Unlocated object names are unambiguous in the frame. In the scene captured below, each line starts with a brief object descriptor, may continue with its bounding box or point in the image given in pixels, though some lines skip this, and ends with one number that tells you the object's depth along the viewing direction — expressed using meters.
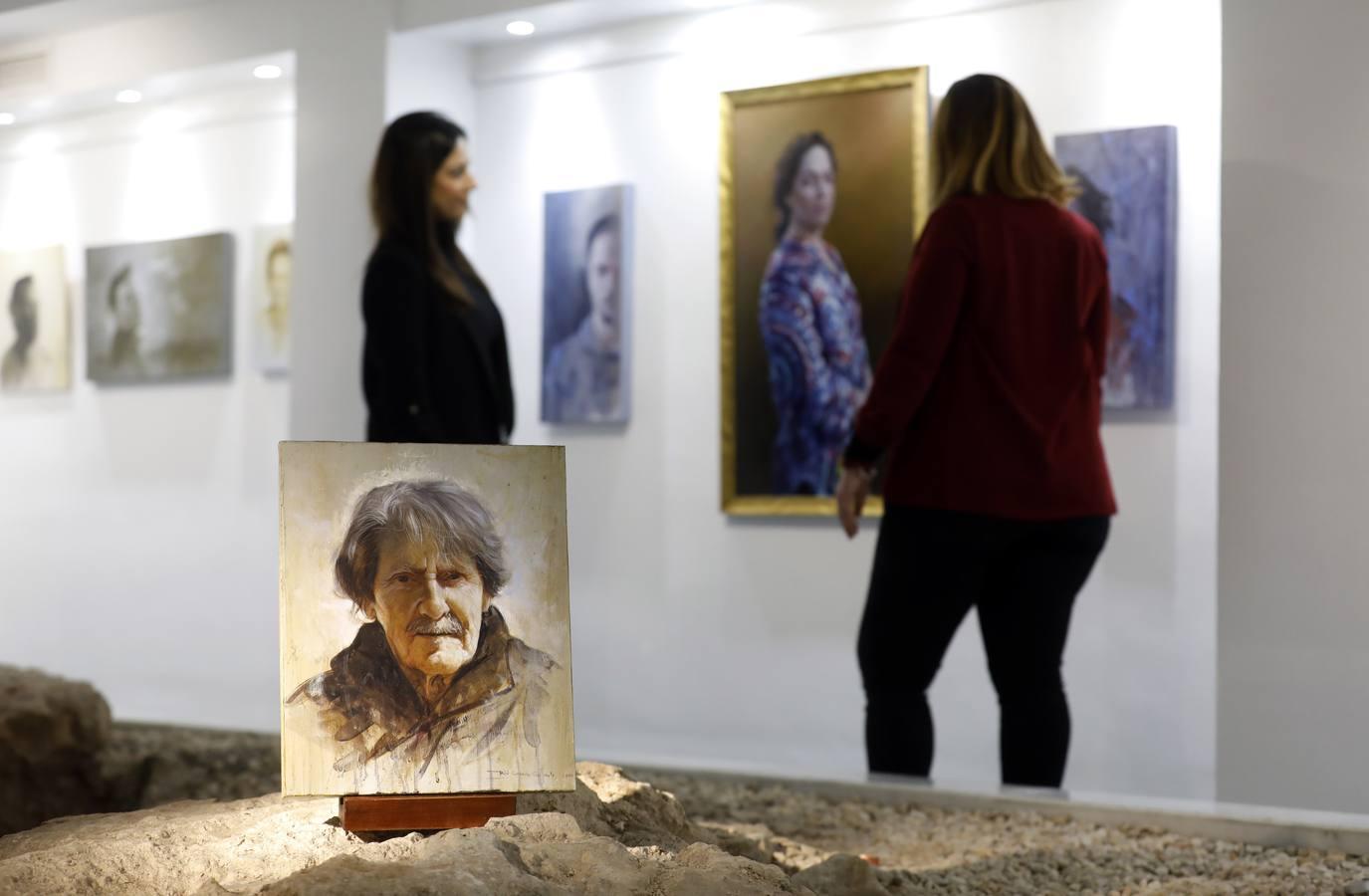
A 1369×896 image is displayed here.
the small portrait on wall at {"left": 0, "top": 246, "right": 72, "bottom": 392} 8.24
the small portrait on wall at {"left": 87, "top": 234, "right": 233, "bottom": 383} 7.62
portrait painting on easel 1.86
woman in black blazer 3.89
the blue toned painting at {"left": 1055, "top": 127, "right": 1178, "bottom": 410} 4.87
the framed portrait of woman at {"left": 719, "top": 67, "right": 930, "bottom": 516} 5.36
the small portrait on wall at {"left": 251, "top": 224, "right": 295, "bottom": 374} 7.37
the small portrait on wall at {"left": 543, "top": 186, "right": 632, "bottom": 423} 5.93
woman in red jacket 3.21
